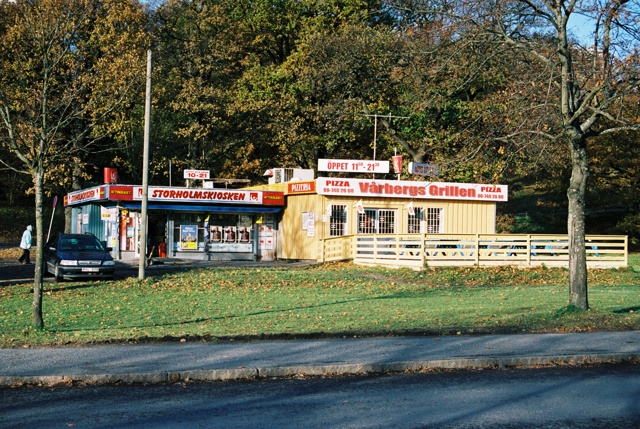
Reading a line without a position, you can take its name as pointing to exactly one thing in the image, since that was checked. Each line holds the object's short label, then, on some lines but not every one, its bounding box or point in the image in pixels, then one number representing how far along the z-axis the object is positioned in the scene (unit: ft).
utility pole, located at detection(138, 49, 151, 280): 82.29
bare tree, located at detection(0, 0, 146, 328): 47.37
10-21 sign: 130.31
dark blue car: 84.84
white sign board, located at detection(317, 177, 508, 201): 118.01
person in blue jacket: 105.09
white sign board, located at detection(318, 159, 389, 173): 125.08
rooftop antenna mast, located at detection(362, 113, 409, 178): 139.78
